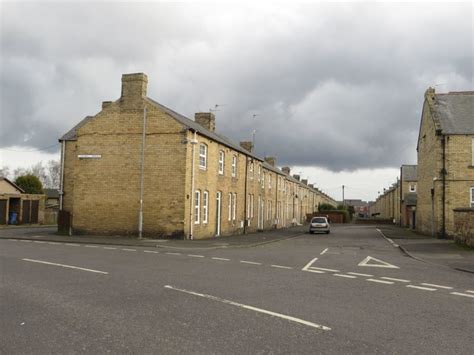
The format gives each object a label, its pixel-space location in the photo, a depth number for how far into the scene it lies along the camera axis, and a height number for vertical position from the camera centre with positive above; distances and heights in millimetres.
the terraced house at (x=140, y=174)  25922 +1847
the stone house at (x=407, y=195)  57312 +2097
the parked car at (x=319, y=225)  40344 -1479
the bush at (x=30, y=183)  56312 +2498
